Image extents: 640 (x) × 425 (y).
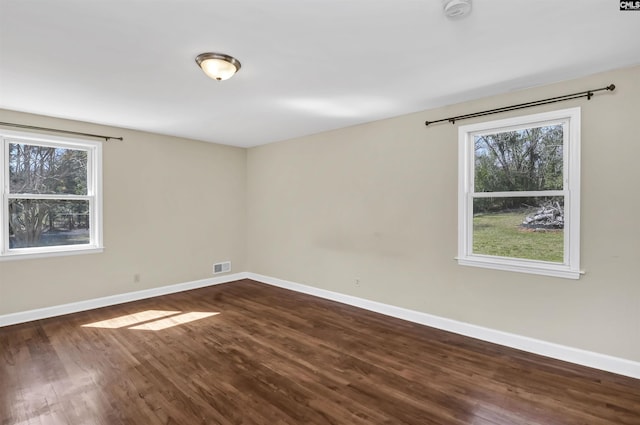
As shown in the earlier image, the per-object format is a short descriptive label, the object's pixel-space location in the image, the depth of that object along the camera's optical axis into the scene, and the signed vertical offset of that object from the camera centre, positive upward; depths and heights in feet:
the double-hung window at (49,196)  12.12 +0.59
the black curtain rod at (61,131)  11.87 +3.23
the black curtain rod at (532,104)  8.72 +3.26
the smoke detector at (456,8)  5.68 +3.72
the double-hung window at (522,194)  9.21 +0.53
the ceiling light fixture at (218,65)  7.62 +3.59
